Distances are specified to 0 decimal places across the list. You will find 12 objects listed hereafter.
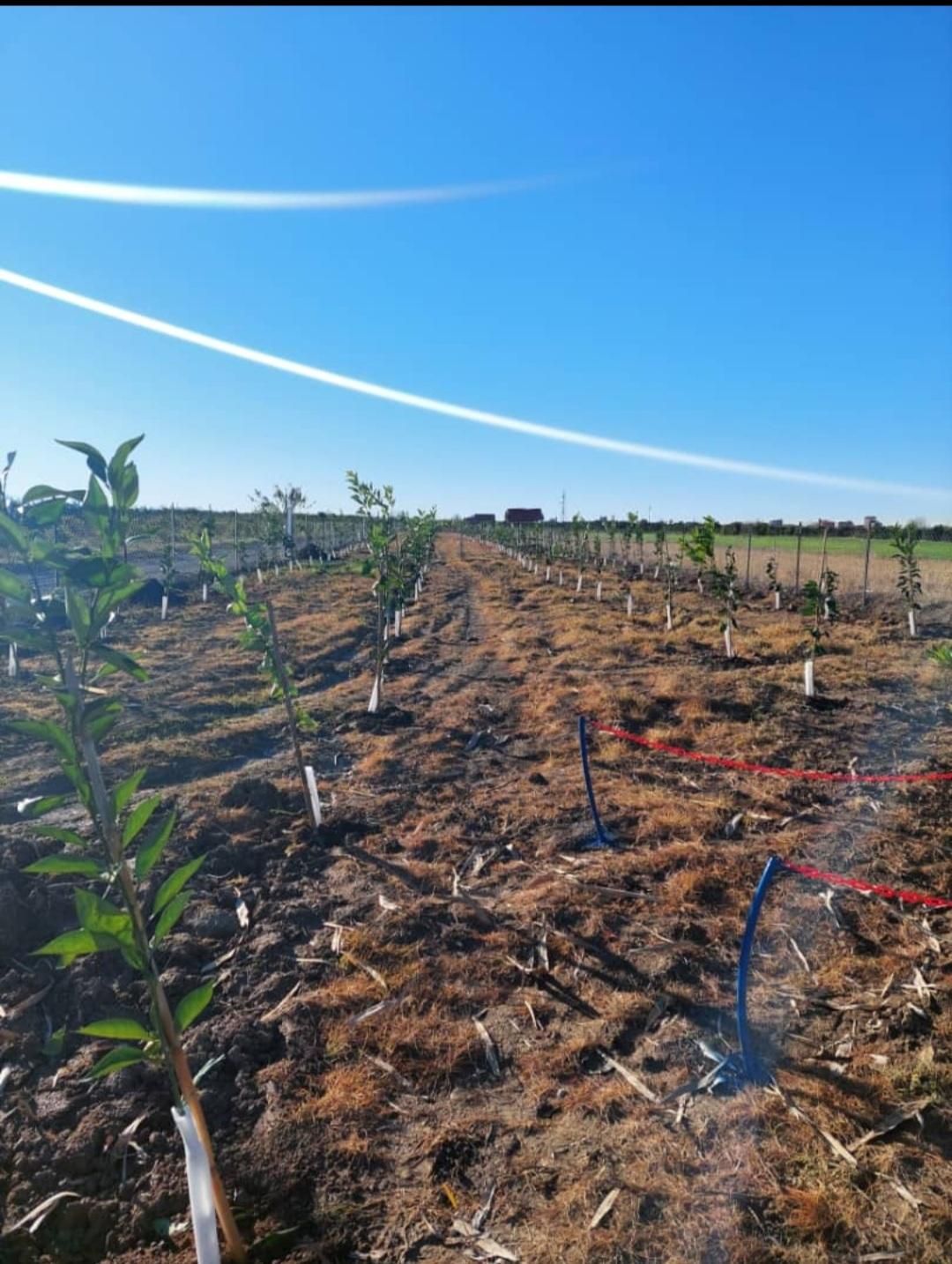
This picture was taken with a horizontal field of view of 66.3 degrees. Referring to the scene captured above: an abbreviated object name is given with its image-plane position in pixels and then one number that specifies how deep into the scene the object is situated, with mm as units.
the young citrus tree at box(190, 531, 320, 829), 6071
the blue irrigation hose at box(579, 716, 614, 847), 5664
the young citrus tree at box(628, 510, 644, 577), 26281
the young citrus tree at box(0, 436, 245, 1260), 1934
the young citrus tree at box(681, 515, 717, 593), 12523
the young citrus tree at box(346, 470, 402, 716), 9750
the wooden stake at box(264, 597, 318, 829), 6031
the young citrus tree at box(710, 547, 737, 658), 12657
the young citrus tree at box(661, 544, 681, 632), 16750
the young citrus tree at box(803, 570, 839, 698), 9773
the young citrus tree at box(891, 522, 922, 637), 14945
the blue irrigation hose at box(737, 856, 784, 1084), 3141
